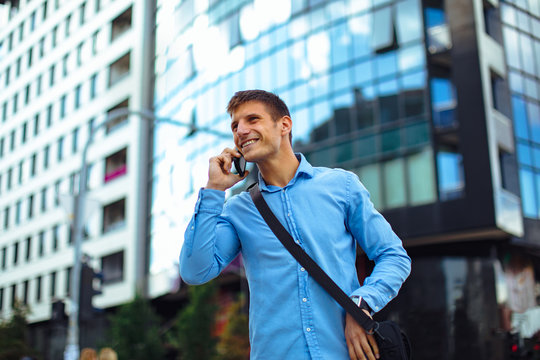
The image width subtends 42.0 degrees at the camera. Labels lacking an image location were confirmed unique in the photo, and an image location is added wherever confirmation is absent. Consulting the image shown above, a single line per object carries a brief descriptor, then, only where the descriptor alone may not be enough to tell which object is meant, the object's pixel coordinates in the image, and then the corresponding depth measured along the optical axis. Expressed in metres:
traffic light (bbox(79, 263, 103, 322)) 15.34
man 2.55
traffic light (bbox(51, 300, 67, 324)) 16.30
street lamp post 15.90
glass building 22.69
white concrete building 41.34
